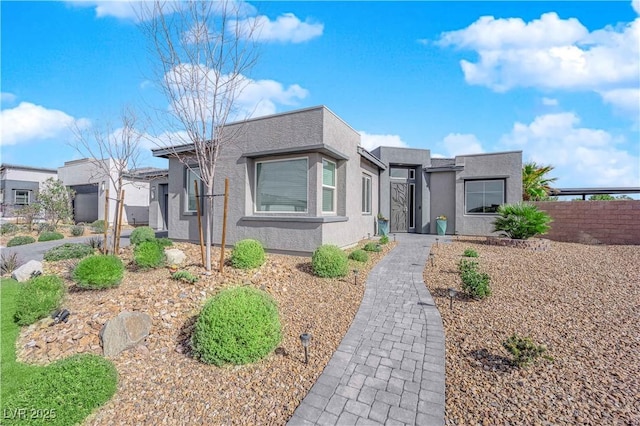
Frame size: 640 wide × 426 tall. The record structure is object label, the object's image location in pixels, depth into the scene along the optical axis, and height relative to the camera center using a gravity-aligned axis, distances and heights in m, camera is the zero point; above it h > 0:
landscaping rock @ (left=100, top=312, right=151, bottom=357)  3.73 -1.74
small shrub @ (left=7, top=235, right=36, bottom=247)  12.16 -1.37
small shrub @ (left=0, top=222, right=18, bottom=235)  15.12 -1.02
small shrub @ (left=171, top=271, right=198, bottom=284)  5.84 -1.43
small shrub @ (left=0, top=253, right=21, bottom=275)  7.79 -1.56
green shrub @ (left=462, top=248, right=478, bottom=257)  8.20 -1.23
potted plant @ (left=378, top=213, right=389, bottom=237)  13.34 -0.62
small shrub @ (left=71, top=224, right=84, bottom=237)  15.10 -1.12
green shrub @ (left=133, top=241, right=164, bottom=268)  6.64 -1.10
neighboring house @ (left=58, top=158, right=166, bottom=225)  21.84 +1.05
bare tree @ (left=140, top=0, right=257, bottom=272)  6.35 +3.74
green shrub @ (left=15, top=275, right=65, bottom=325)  4.52 -1.52
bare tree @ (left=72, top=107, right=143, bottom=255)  9.12 +2.47
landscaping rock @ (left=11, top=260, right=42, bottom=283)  7.00 -1.59
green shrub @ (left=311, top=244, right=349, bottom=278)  6.52 -1.25
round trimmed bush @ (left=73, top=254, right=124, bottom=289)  5.43 -1.25
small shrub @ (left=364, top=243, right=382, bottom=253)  9.37 -1.24
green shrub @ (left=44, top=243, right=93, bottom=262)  8.70 -1.37
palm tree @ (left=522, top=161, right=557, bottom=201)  15.36 +1.87
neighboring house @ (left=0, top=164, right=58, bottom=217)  23.58 +2.42
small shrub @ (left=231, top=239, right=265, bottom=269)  6.69 -1.09
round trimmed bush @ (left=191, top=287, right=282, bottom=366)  3.36 -1.53
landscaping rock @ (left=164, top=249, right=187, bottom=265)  7.33 -1.25
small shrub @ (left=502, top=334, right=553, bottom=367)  3.17 -1.65
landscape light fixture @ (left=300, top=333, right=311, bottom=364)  3.26 -1.54
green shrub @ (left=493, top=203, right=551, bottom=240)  9.73 -0.30
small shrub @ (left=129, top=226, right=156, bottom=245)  10.20 -0.90
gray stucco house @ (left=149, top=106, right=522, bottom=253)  8.30 +1.06
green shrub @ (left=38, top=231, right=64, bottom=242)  13.17 -1.26
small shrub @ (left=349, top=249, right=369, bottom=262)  7.96 -1.30
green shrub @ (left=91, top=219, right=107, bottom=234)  16.66 -1.00
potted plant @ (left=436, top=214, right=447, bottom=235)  14.02 -0.59
